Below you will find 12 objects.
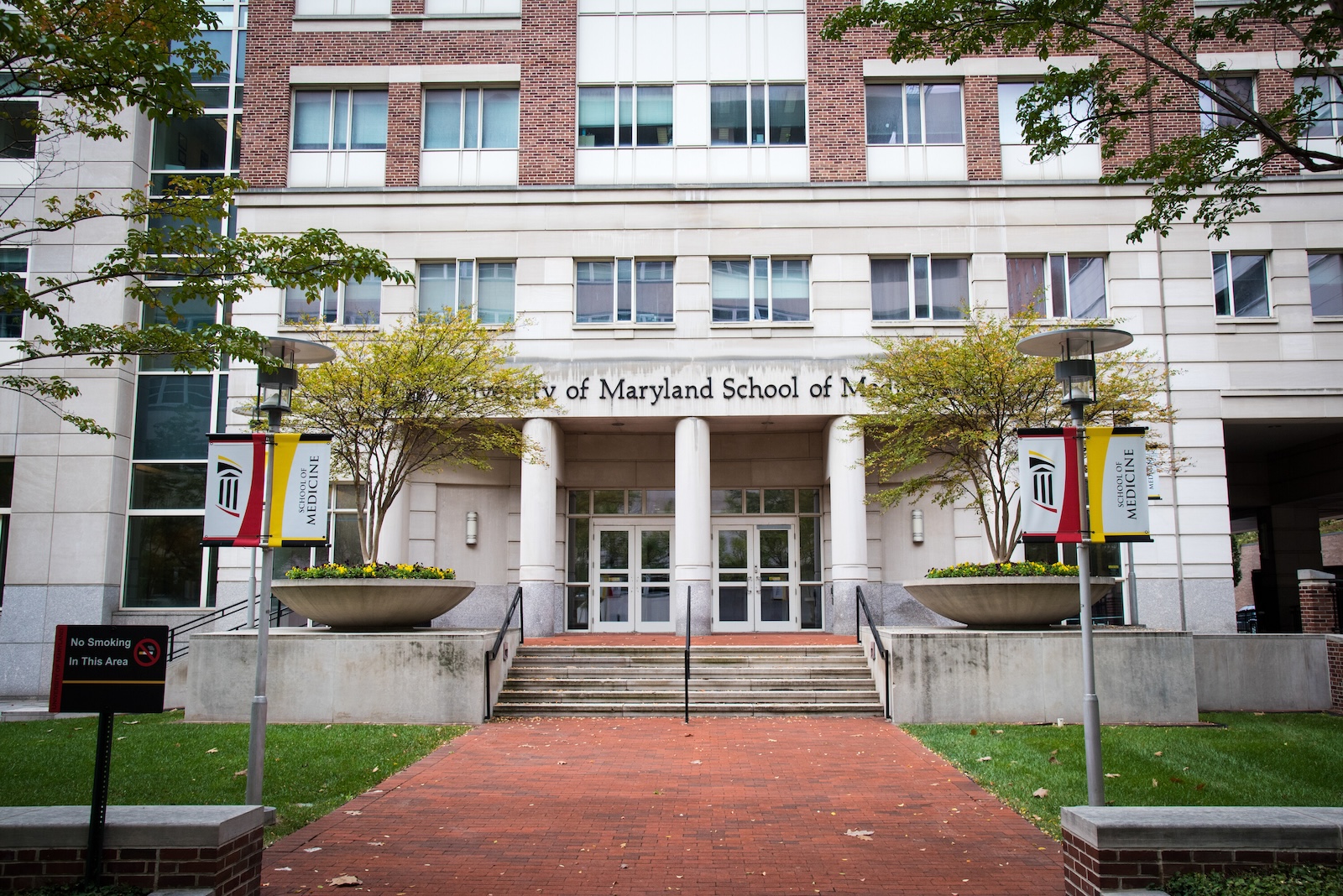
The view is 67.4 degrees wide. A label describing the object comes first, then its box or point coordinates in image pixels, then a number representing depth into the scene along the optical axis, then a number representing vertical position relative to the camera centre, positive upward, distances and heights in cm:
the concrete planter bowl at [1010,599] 1445 -56
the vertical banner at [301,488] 822 +59
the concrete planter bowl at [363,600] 1467 -58
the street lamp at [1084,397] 796 +143
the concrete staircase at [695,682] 1469 -185
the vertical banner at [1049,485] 830 +62
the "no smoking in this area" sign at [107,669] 582 -63
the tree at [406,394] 1580 +270
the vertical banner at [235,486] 819 +60
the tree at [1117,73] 967 +496
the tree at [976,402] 1556 +256
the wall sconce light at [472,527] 2191 +71
